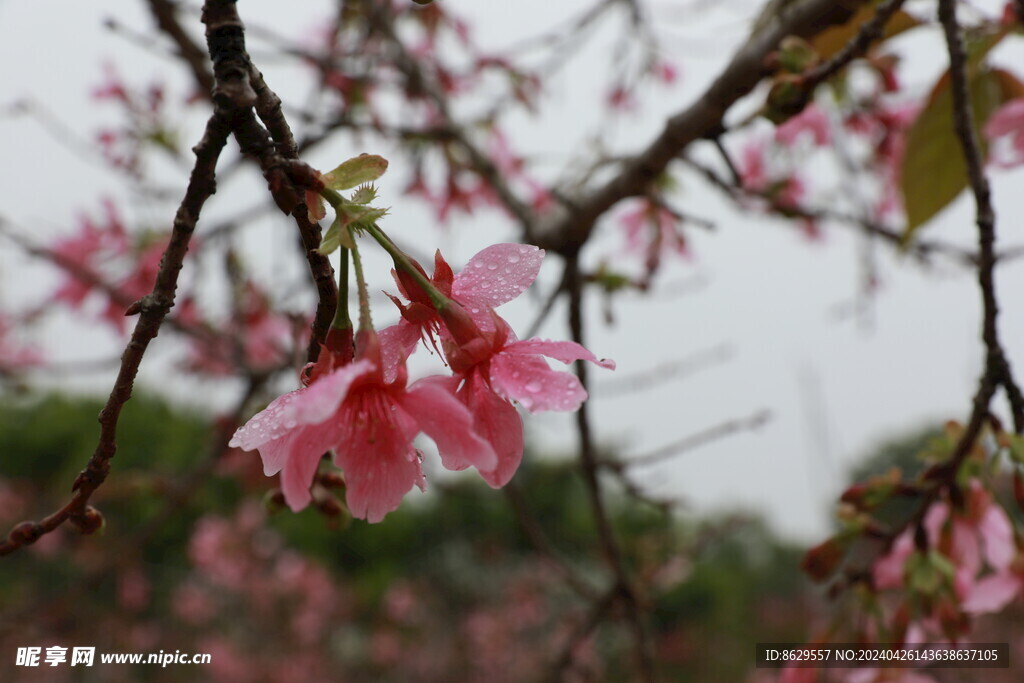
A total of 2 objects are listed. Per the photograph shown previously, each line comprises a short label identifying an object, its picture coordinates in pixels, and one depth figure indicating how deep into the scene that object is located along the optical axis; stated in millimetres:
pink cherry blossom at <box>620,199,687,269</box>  973
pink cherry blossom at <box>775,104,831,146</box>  1296
